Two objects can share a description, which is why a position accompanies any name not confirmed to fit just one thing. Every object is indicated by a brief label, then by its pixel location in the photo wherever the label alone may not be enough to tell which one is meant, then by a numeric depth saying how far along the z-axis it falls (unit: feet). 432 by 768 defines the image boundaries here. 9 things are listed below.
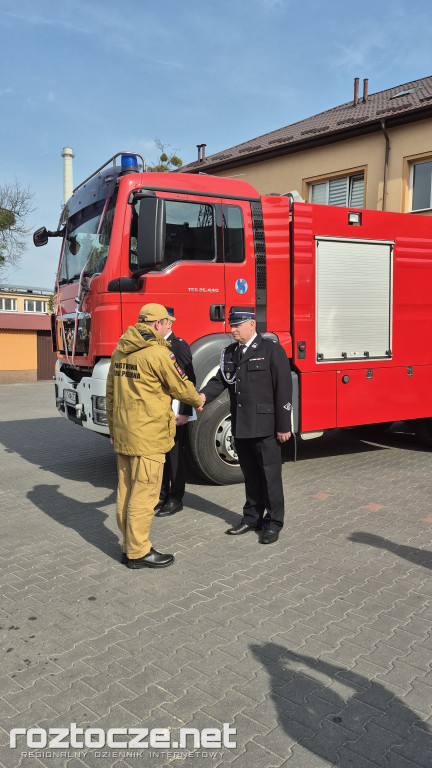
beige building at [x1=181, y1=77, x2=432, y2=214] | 47.96
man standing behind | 17.42
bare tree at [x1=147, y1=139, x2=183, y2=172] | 94.53
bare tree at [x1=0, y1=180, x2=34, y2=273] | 101.24
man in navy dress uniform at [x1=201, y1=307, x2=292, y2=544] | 15.39
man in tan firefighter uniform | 13.15
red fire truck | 18.95
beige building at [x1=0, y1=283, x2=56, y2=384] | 77.97
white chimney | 96.12
